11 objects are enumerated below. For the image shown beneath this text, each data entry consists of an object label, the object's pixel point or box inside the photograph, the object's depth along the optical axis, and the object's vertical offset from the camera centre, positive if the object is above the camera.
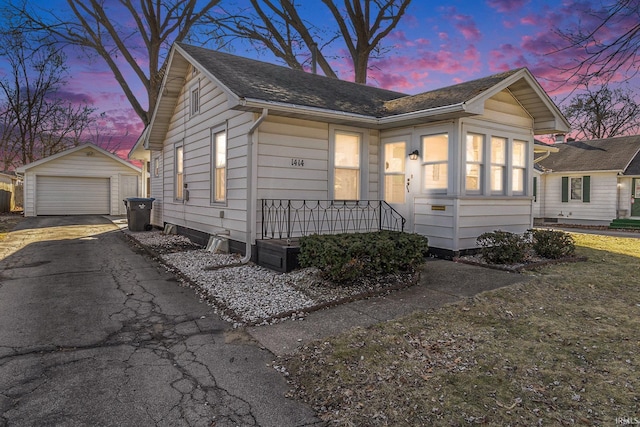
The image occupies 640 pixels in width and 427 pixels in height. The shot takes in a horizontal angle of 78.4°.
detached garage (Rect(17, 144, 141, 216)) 20.22 +0.95
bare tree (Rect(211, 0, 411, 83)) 20.58 +9.42
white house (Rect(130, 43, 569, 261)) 7.61 +1.05
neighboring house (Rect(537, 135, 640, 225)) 18.83 +1.22
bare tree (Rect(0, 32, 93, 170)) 26.44 +6.64
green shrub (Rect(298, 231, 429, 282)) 5.61 -0.75
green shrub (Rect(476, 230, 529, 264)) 7.35 -0.83
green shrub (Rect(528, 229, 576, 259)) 8.05 -0.81
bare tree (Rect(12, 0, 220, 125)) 19.83 +8.65
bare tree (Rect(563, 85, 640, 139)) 29.69 +6.90
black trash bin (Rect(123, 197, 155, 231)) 13.37 -0.42
